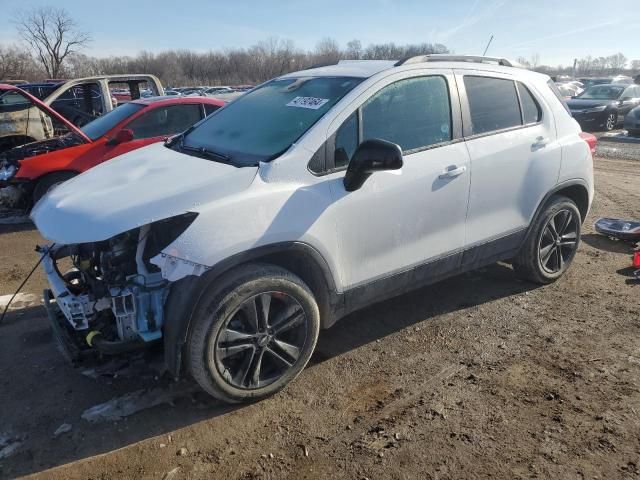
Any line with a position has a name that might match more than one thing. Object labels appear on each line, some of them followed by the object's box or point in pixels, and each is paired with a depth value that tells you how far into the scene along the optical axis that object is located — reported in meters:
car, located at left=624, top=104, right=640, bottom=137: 15.41
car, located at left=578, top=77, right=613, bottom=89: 22.76
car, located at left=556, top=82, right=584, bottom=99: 27.11
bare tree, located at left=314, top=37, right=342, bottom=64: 89.49
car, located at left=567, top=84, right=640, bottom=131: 17.02
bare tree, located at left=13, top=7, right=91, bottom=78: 62.16
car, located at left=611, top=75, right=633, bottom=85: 19.59
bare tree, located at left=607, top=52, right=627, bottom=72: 144.75
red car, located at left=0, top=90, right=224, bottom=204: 6.51
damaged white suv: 2.69
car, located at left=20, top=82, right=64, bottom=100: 13.77
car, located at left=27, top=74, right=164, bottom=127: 8.90
